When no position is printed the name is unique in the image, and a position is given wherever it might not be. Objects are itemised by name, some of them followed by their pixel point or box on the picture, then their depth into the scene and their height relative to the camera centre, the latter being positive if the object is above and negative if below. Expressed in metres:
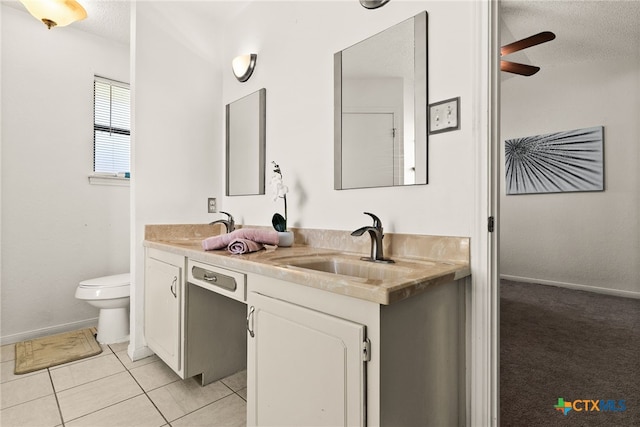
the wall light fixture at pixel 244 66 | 2.18 +1.04
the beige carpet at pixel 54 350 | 1.97 -0.94
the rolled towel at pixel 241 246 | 1.46 -0.16
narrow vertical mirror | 2.13 +0.50
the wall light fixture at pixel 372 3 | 1.44 +0.97
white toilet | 2.21 -0.63
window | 2.70 +0.76
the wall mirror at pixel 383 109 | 1.31 +0.48
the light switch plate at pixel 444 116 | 1.19 +0.38
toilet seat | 2.20 -0.54
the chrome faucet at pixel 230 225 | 2.15 -0.08
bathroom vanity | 0.84 -0.35
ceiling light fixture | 1.75 +1.16
